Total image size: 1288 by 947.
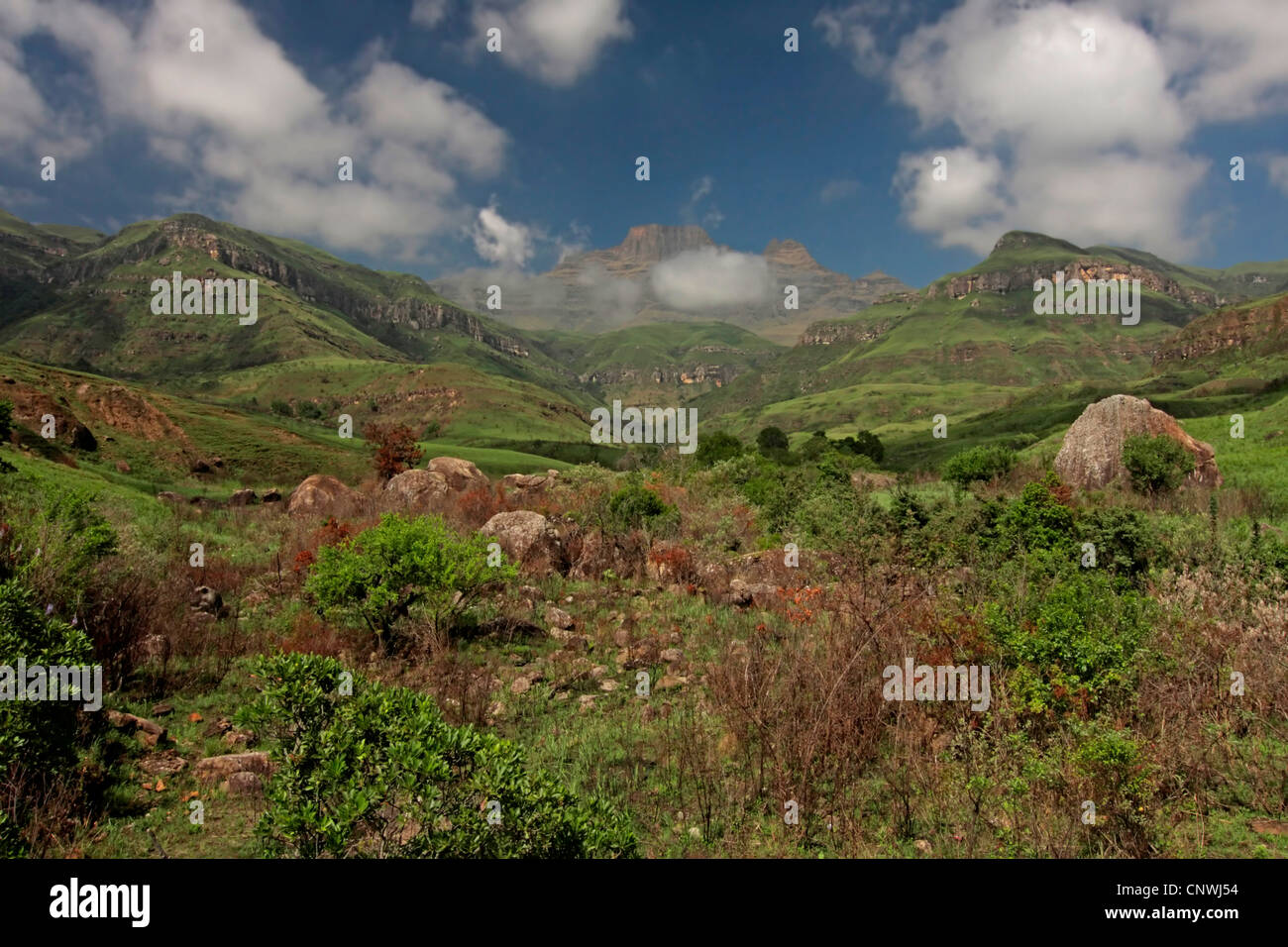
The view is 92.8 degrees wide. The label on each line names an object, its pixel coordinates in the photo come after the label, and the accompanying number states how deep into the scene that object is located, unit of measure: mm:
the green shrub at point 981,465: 26281
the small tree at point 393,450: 33062
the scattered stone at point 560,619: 11148
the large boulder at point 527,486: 24711
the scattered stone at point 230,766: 5902
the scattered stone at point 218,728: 6898
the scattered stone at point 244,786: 5660
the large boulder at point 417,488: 23803
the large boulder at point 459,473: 29188
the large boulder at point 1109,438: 23250
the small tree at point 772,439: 83225
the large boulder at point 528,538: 14991
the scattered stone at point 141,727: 6285
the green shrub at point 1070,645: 6113
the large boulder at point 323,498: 22469
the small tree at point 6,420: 20219
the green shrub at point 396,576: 9594
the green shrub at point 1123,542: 11695
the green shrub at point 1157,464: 20469
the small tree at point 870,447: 69931
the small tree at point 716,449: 40219
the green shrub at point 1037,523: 12719
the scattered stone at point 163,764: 5887
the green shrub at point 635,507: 18719
